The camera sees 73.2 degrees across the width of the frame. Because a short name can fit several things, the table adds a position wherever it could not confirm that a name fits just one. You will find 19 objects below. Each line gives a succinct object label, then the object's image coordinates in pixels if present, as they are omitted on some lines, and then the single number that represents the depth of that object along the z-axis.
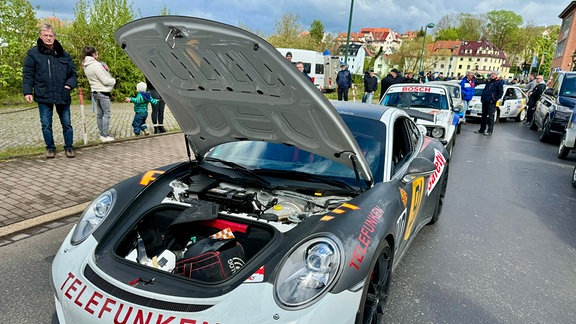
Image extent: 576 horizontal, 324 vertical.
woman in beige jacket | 7.57
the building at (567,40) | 54.56
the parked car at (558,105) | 9.67
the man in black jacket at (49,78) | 5.82
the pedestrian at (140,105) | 8.74
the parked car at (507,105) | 14.90
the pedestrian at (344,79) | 14.24
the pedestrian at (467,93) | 14.05
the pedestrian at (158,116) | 9.52
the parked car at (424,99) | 8.58
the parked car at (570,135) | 7.75
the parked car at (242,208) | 1.90
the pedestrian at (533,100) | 13.76
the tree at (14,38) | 14.10
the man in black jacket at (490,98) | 11.45
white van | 27.47
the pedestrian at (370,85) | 14.30
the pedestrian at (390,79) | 12.84
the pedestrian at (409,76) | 17.00
